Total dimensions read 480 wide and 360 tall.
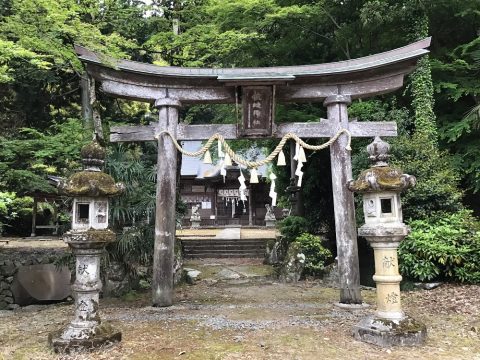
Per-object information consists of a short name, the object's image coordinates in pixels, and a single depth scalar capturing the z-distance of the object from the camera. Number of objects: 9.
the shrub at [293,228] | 12.79
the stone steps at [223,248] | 16.70
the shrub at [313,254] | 11.07
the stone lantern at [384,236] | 5.27
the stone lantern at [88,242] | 5.13
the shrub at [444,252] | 8.49
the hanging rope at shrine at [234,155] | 7.61
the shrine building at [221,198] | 27.75
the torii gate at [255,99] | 7.66
